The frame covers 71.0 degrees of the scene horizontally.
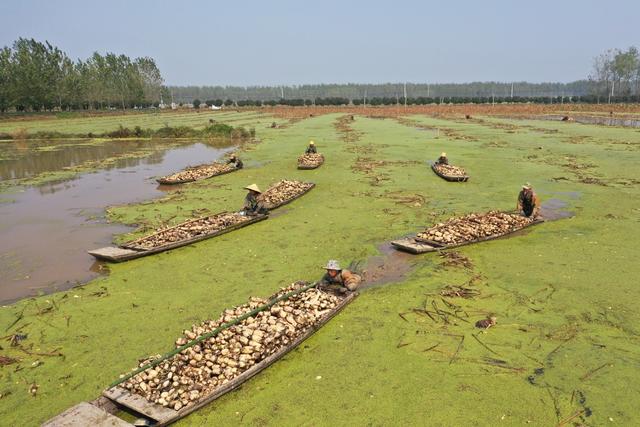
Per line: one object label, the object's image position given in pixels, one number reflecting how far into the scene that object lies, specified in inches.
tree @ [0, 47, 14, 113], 2519.7
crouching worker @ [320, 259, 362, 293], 355.6
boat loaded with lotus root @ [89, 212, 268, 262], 448.1
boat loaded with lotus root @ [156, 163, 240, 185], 838.5
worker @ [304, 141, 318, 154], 1016.9
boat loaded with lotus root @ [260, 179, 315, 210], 641.7
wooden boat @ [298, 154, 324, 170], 908.9
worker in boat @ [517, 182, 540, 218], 527.2
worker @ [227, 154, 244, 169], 943.5
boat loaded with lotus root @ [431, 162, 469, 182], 769.6
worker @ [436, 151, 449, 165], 863.6
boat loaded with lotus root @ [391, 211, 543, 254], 456.8
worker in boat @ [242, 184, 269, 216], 569.3
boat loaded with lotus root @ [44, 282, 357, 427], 229.6
